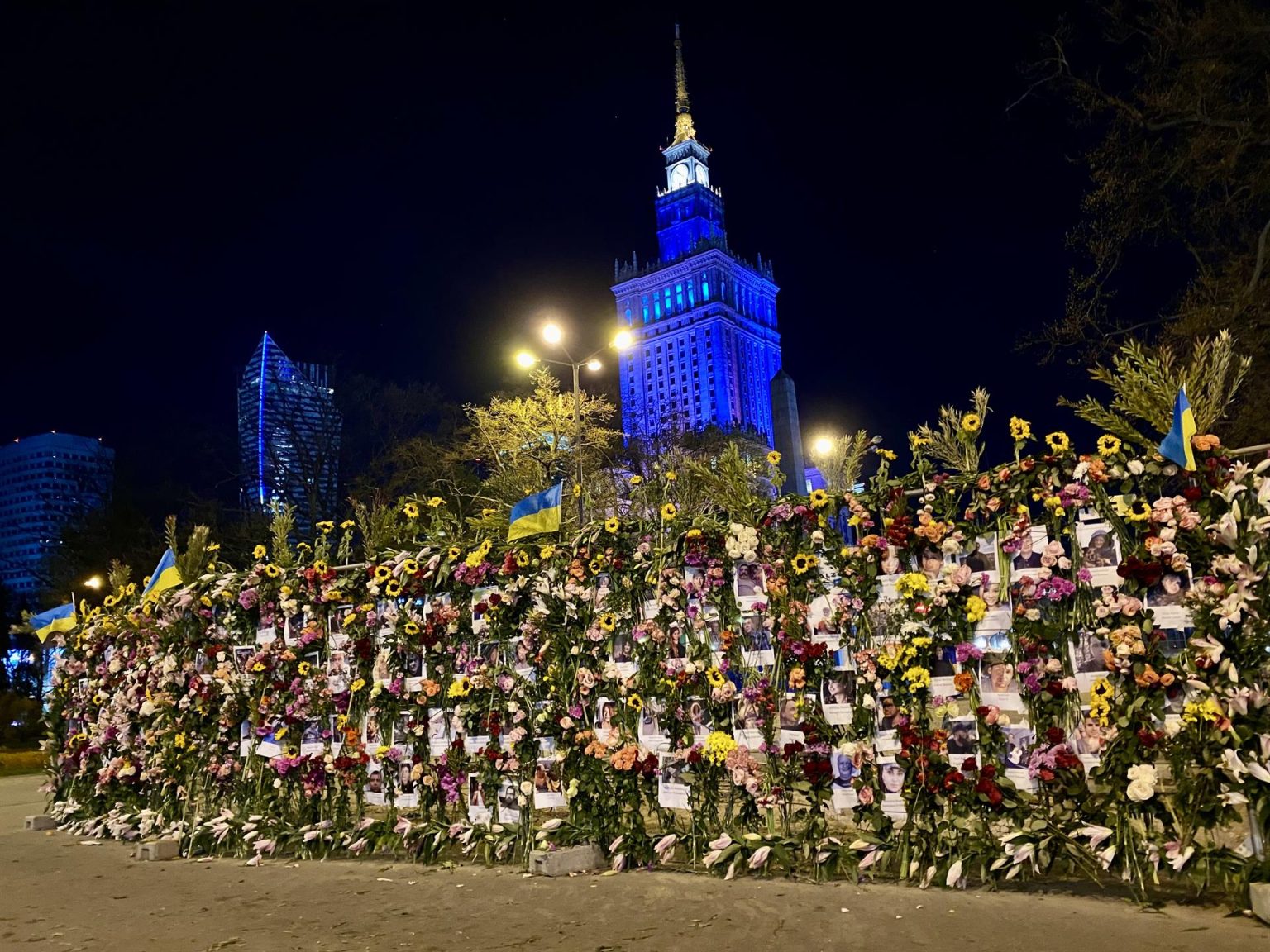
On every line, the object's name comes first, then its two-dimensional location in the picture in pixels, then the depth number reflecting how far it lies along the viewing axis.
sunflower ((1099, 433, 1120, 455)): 5.30
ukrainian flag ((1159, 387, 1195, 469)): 4.96
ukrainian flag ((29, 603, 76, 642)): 11.69
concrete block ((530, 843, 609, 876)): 6.18
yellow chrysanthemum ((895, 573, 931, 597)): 5.57
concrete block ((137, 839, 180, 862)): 7.88
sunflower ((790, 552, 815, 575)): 6.02
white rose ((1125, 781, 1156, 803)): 4.70
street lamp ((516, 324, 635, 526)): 15.23
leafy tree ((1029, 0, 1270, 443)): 11.94
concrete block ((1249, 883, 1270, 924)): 4.20
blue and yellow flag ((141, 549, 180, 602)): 9.55
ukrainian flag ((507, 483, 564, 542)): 7.08
